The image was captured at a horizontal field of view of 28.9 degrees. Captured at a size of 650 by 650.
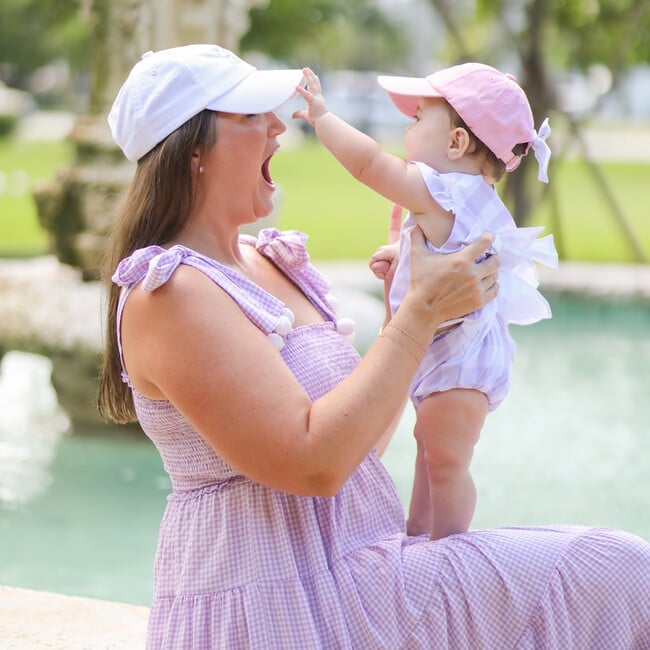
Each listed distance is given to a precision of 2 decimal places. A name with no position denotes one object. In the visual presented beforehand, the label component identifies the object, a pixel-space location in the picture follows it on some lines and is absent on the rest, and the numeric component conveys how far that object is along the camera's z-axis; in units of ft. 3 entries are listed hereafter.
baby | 7.63
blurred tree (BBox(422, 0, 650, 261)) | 36.06
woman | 6.33
